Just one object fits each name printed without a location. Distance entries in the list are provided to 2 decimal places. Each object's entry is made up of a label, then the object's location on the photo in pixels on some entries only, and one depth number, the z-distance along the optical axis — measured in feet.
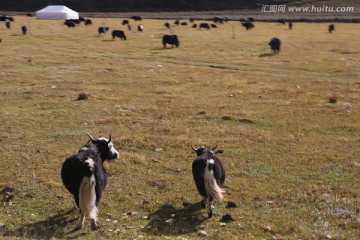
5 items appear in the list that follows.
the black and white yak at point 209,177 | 31.24
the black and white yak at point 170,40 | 140.56
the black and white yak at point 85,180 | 28.86
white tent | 242.78
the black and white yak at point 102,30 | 175.61
